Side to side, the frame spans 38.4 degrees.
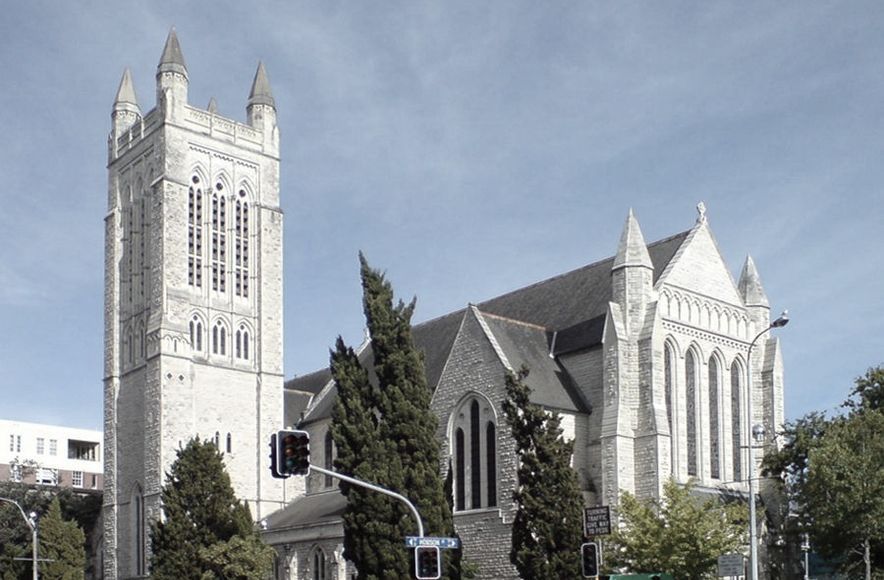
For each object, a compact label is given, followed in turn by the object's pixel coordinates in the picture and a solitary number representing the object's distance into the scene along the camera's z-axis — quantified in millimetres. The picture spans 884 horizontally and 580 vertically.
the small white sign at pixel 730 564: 32719
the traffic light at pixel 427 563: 28047
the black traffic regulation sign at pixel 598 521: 29625
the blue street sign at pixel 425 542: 28234
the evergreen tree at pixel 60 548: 64312
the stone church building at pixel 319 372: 47625
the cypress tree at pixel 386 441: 39781
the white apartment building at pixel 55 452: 103000
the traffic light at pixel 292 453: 25312
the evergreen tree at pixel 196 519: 50656
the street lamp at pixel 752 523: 33125
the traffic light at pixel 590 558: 29609
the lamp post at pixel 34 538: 52281
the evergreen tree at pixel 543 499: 38625
